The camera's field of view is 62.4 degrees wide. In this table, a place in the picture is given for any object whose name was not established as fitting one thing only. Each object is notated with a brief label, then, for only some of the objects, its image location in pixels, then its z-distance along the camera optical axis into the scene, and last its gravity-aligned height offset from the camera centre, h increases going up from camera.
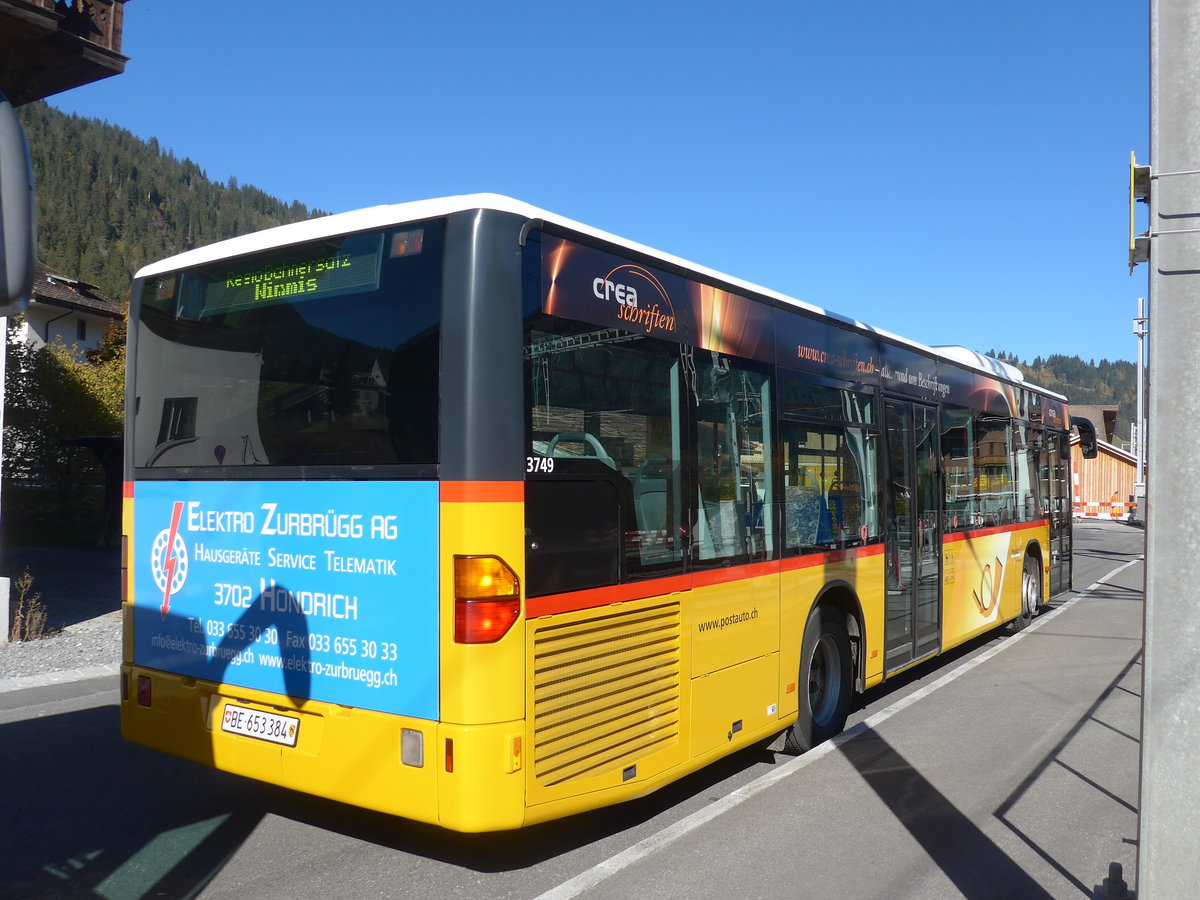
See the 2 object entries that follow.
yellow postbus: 4.20 -0.19
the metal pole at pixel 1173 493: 3.00 -0.05
